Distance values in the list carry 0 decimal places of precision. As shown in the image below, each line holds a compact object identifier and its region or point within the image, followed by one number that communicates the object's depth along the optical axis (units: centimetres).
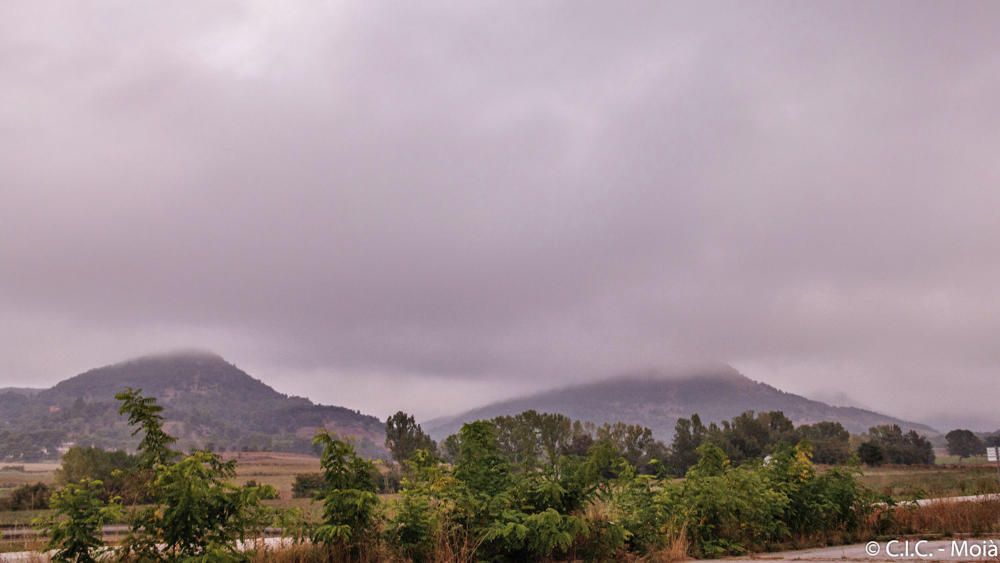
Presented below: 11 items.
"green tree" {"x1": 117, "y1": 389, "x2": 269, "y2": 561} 953
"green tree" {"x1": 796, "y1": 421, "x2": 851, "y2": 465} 9688
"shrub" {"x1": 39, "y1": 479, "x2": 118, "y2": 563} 931
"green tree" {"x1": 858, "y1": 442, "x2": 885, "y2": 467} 9825
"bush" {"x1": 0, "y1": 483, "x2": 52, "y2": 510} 5697
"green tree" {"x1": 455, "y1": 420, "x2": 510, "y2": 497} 1246
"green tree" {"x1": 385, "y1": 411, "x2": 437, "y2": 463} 10875
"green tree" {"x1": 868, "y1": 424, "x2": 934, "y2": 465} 10869
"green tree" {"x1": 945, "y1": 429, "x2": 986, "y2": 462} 18600
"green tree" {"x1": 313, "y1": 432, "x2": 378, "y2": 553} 1098
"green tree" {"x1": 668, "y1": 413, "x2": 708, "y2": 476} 10331
